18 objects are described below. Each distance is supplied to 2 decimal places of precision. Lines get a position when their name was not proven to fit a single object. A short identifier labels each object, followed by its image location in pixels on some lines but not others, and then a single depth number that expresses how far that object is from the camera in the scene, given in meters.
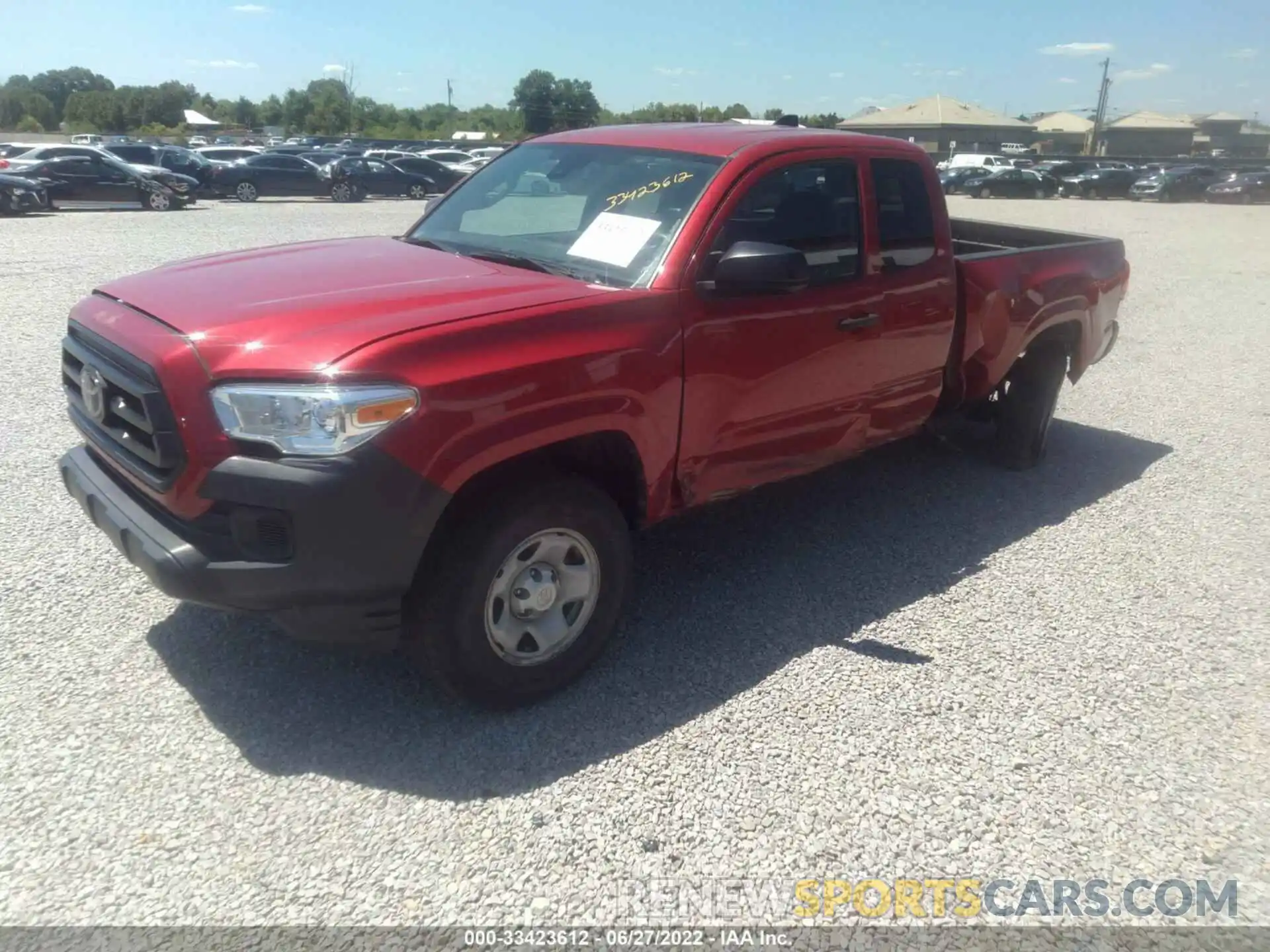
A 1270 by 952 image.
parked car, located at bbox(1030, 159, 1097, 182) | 42.12
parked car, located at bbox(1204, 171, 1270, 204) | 40.72
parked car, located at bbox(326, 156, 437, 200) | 26.86
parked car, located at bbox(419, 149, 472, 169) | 36.00
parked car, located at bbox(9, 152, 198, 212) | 20.16
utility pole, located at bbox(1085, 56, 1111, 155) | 83.19
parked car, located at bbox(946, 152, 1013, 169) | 42.62
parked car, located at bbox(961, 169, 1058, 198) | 38.28
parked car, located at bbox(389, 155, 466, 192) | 30.02
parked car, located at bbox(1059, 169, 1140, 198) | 40.72
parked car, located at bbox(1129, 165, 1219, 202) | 40.19
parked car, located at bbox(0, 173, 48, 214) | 18.86
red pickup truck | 2.80
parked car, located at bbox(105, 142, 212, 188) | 24.97
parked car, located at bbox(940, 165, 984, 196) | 38.41
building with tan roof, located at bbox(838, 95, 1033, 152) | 73.69
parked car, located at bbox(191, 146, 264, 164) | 29.41
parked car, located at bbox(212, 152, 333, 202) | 25.28
